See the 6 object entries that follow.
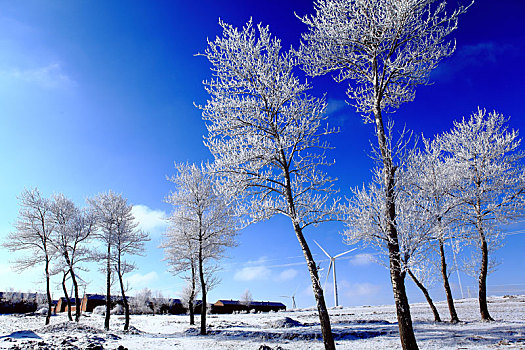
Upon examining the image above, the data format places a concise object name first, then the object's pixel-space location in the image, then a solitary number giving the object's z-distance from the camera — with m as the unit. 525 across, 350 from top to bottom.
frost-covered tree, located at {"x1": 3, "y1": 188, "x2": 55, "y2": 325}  25.80
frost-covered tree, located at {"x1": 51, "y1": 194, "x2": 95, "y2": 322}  25.94
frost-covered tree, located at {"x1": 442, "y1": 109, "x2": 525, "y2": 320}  16.78
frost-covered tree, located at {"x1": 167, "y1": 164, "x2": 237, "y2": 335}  20.89
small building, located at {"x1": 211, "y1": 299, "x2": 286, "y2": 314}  75.96
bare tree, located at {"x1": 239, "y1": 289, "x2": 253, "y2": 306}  79.44
